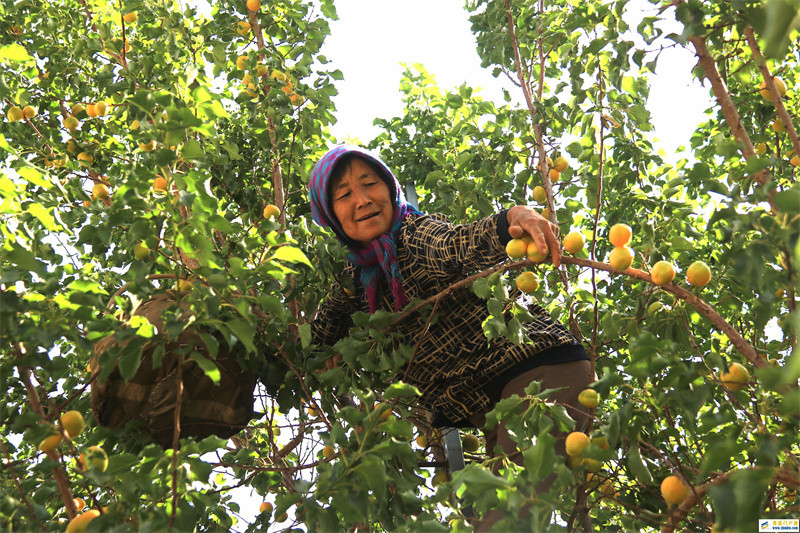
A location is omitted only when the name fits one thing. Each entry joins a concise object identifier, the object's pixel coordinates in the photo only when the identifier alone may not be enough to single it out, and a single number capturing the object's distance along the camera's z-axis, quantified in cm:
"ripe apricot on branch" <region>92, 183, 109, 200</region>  290
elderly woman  213
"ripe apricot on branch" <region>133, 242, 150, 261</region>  173
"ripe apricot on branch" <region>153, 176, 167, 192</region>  224
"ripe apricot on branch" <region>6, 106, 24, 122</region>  309
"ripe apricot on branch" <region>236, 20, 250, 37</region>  329
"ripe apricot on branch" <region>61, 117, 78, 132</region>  324
